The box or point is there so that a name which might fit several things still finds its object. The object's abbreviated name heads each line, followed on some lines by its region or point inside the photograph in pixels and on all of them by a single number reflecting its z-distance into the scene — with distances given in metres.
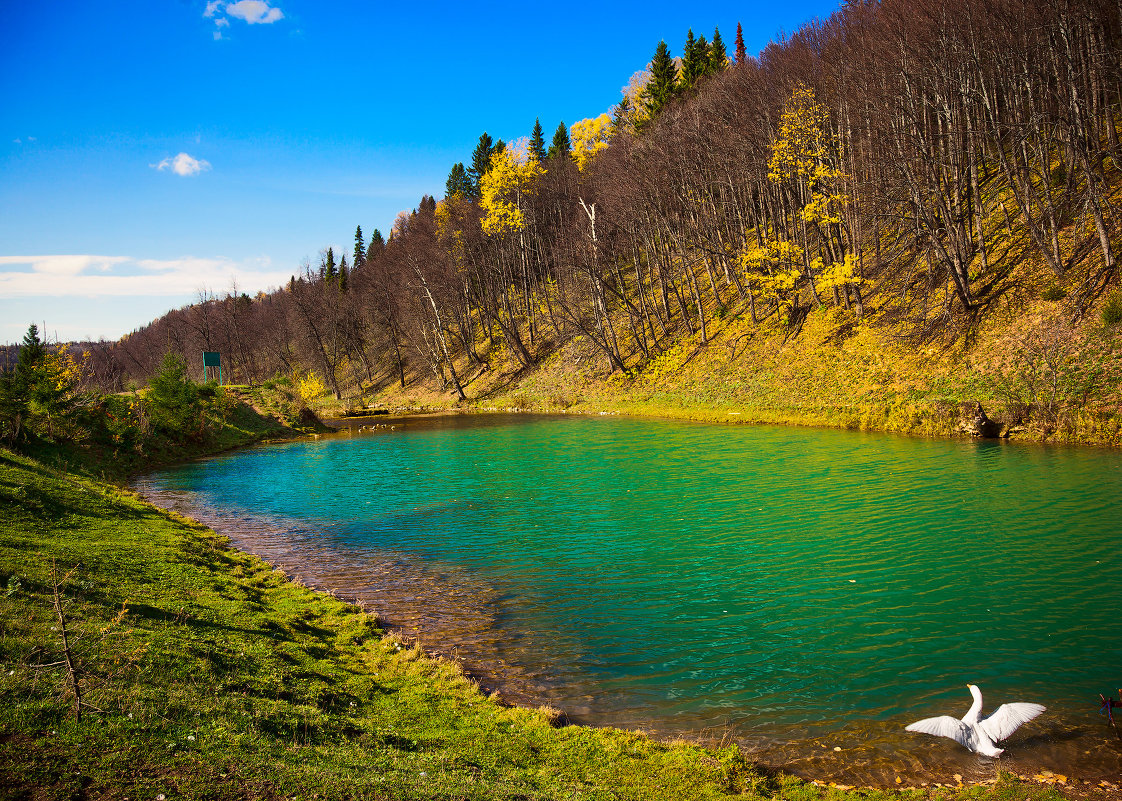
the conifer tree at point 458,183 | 79.19
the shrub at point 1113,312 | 21.41
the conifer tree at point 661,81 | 59.00
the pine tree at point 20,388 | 20.55
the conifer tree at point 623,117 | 64.46
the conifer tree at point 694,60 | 60.24
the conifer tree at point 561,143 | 73.25
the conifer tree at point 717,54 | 59.53
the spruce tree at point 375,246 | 109.81
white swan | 5.98
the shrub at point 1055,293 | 24.23
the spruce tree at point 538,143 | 78.69
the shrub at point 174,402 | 32.34
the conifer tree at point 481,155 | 75.23
